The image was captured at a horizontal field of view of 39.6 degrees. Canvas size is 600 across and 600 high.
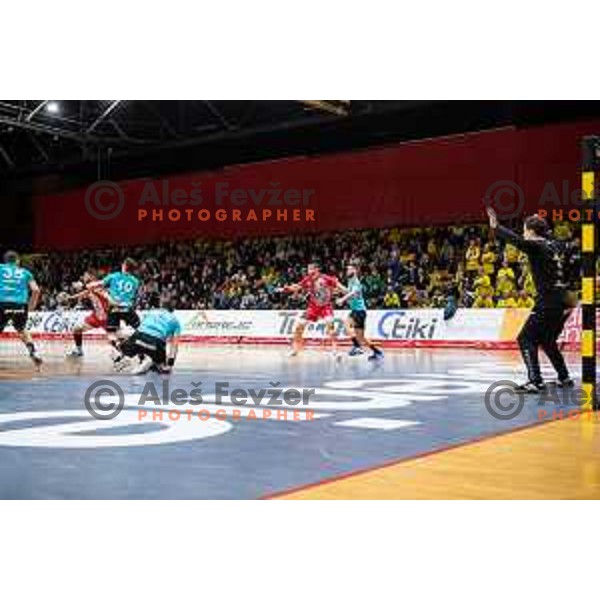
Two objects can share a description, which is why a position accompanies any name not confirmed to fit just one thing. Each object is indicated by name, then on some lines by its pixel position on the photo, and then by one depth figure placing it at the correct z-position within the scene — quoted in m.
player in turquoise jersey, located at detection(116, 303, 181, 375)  11.52
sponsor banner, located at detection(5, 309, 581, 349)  19.58
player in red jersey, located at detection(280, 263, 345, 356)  16.02
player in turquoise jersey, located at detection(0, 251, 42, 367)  13.52
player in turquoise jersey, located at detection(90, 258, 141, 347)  13.66
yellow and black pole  7.41
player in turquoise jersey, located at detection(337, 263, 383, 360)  15.88
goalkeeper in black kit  8.75
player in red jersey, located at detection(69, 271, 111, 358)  14.75
